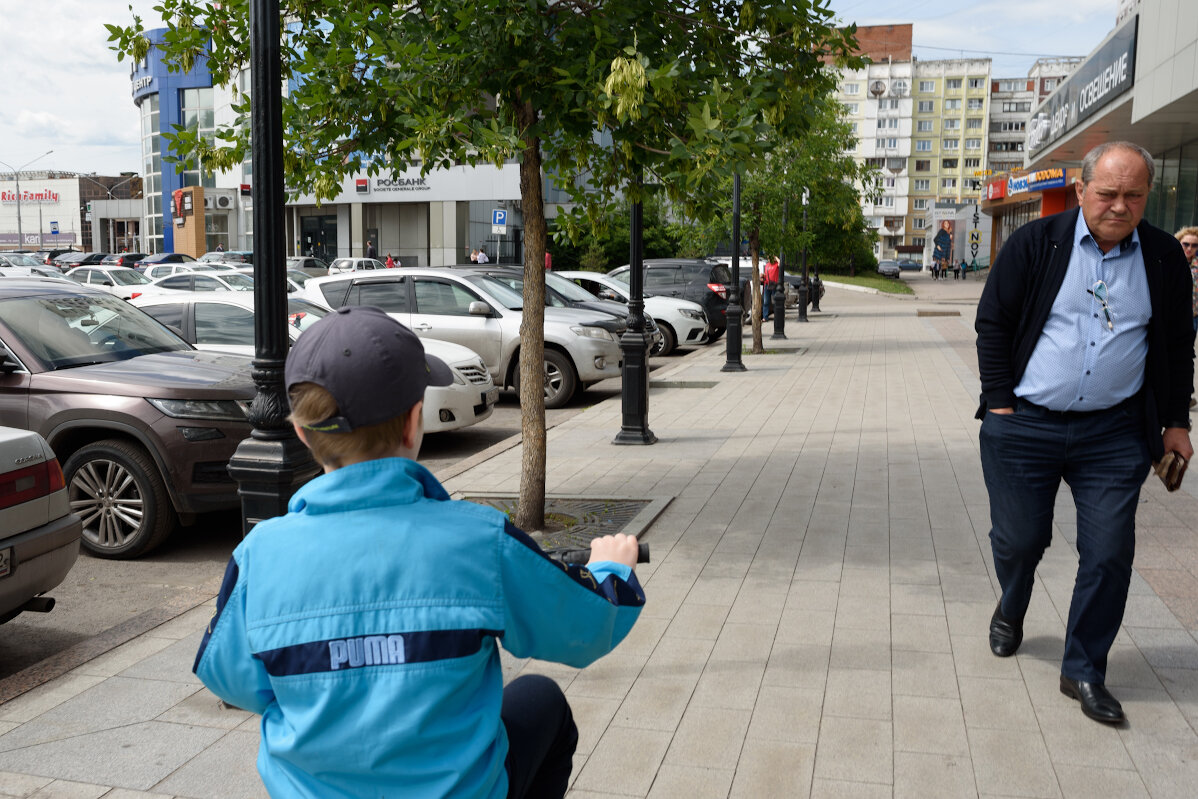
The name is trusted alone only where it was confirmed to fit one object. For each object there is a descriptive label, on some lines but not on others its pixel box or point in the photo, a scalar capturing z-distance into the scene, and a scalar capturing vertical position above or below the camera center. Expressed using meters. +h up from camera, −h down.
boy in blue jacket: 1.73 -0.56
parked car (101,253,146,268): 49.93 -0.40
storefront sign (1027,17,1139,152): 24.61 +4.73
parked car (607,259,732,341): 23.45 -0.48
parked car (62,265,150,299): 33.22 -0.83
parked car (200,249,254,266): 42.94 -0.22
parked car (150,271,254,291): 26.80 -0.73
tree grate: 6.62 -1.66
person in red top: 26.64 -0.54
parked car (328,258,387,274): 42.73 -0.39
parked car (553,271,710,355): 20.75 -1.14
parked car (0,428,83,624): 4.73 -1.22
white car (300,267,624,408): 12.80 -0.76
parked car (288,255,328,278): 37.50 -0.43
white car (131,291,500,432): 9.71 -0.74
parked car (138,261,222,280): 34.19 -0.55
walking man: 3.88 -0.35
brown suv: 6.54 -1.07
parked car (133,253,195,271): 45.91 -0.34
